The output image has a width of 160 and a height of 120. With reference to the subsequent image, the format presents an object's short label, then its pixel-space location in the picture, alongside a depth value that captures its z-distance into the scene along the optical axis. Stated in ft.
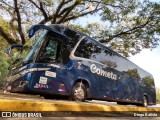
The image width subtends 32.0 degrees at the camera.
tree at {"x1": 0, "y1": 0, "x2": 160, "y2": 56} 59.77
